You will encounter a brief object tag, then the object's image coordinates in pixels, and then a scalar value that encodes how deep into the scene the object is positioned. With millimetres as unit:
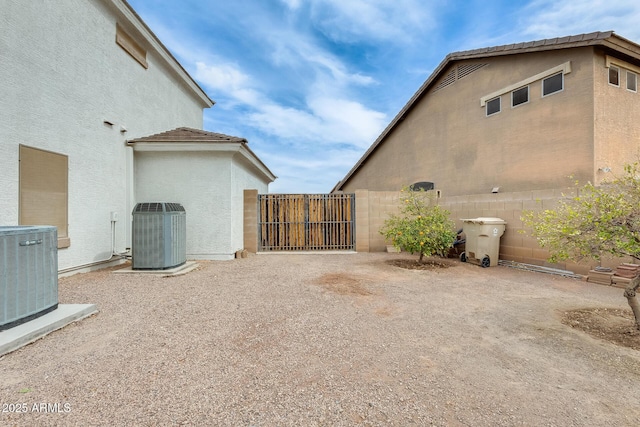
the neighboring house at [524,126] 7656
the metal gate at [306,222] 9797
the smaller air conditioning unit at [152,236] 6160
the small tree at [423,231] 7332
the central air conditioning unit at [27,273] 2971
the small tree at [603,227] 3145
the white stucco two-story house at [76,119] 4969
